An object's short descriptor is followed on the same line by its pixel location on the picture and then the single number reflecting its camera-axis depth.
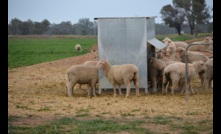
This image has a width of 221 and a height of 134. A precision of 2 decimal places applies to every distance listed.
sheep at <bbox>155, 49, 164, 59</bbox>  19.40
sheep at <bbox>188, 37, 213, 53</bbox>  27.91
